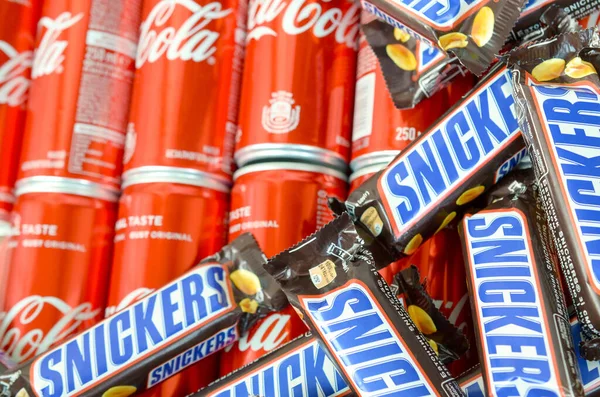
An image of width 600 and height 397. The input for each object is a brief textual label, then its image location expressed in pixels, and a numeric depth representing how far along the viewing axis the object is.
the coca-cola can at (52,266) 0.65
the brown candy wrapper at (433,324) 0.61
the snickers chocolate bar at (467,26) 0.60
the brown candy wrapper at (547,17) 0.61
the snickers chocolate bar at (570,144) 0.57
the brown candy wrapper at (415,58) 0.62
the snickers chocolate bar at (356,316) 0.58
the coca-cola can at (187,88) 0.66
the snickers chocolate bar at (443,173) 0.60
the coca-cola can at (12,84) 0.69
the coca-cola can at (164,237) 0.65
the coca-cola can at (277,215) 0.64
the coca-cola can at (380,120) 0.64
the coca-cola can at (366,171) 0.64
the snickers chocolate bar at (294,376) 0.61
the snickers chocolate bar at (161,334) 0.63
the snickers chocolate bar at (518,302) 0.56
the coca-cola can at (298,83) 0.65
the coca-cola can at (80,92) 0.67
